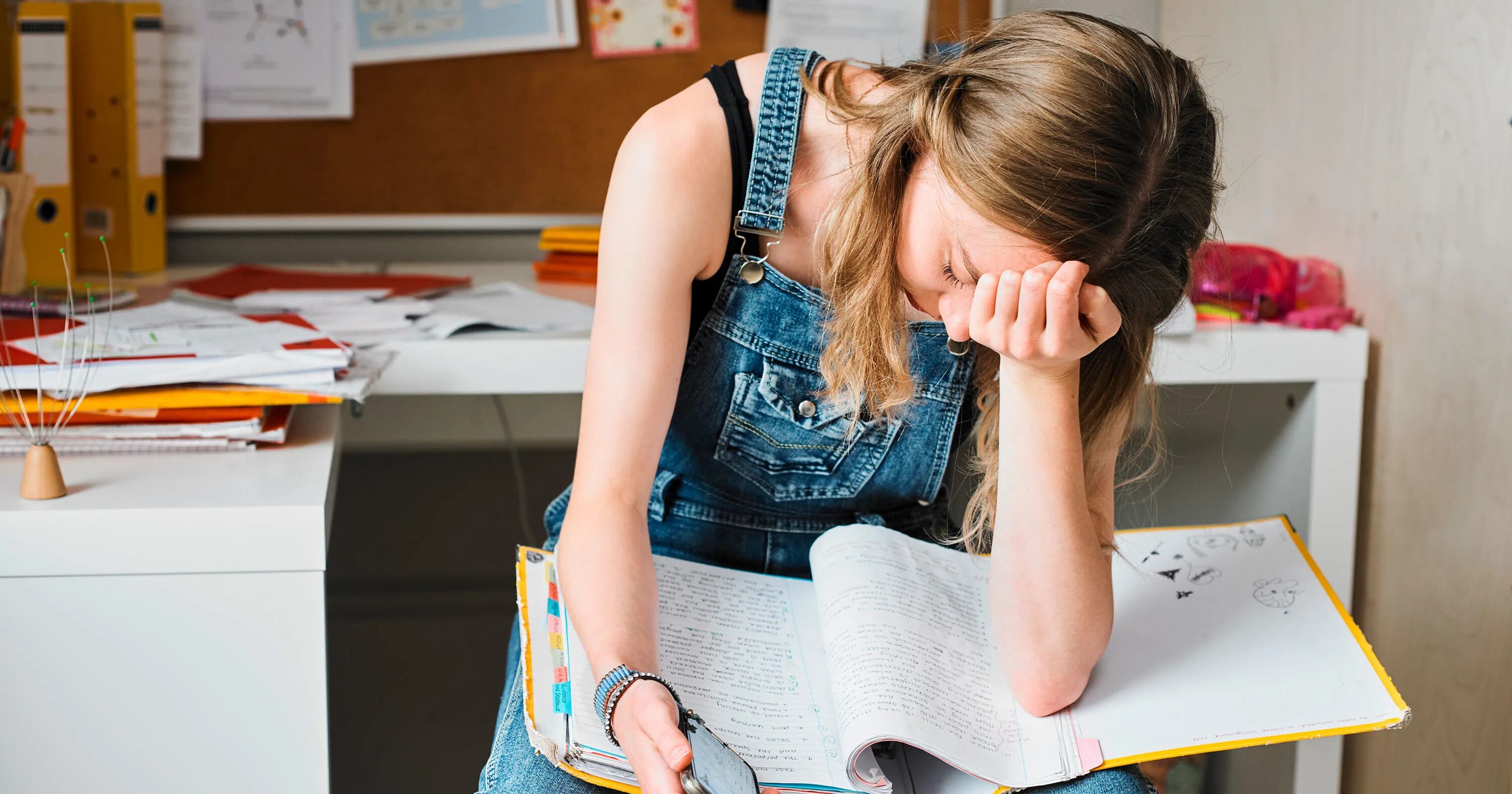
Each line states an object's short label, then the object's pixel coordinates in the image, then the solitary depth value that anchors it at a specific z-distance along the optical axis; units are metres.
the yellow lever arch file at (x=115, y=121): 1.40
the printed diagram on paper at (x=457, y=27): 1.57
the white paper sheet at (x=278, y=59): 1.53
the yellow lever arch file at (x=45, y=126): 1.36
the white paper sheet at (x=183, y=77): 1.51
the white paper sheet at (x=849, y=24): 1.64
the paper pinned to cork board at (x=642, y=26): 1.61
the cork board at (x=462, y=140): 1.58
